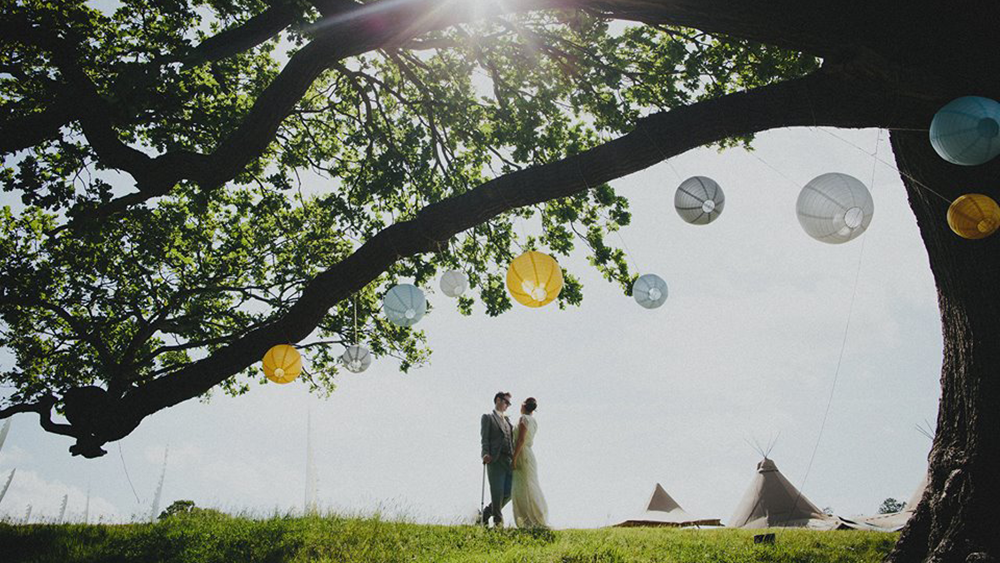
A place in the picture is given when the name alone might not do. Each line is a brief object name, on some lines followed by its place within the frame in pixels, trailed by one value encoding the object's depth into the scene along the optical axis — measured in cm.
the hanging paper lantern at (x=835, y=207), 400
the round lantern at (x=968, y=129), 329
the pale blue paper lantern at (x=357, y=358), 644
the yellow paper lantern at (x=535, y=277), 435
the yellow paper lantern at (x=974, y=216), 375
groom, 736
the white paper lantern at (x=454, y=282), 617
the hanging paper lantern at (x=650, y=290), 579
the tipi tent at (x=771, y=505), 1228
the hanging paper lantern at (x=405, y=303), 497
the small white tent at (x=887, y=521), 926
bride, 766
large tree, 377
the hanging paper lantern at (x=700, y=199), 489
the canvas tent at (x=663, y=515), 1232
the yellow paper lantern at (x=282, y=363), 480
